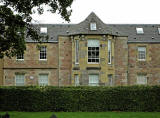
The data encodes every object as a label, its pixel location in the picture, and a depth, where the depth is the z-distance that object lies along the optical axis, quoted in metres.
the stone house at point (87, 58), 33.97
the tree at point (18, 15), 17.91
